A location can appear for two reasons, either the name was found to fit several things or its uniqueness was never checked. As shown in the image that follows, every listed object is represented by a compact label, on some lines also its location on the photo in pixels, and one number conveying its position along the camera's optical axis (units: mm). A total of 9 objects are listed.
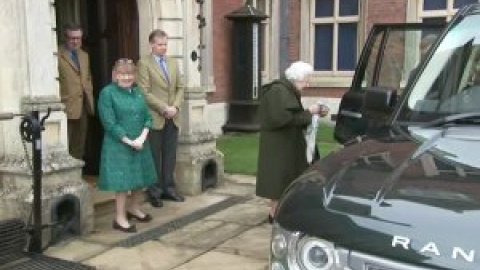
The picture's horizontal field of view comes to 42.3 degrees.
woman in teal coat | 5281
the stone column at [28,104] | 5035
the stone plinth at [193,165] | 7020
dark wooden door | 7109
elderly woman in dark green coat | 5285
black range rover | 1899
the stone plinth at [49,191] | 5129
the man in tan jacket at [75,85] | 6195
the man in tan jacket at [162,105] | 6184
